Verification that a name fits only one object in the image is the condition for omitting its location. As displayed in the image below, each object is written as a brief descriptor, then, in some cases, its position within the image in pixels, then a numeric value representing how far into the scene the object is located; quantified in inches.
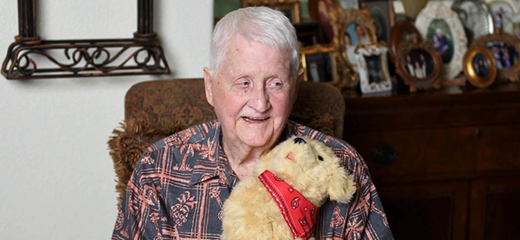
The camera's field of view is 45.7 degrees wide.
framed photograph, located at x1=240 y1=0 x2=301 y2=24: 98.3
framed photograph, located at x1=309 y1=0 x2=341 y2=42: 101.3
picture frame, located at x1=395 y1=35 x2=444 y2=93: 99.4
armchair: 67.4
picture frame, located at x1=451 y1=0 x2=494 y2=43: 111.1
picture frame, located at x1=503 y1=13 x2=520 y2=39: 112.1
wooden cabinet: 91.7
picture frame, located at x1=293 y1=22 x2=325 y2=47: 98.8
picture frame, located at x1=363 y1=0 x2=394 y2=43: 106.7
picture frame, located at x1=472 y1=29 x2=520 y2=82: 106.6
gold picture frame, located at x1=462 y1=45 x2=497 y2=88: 103.0
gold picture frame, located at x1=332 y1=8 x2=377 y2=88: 99.0
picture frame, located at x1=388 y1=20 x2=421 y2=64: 102.3
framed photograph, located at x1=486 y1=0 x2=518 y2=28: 112.8
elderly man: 55.6
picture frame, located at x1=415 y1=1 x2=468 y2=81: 107.7
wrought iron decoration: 75.7
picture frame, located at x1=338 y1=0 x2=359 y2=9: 102.7
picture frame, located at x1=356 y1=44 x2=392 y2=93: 97.3
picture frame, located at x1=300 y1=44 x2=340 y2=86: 96.5
